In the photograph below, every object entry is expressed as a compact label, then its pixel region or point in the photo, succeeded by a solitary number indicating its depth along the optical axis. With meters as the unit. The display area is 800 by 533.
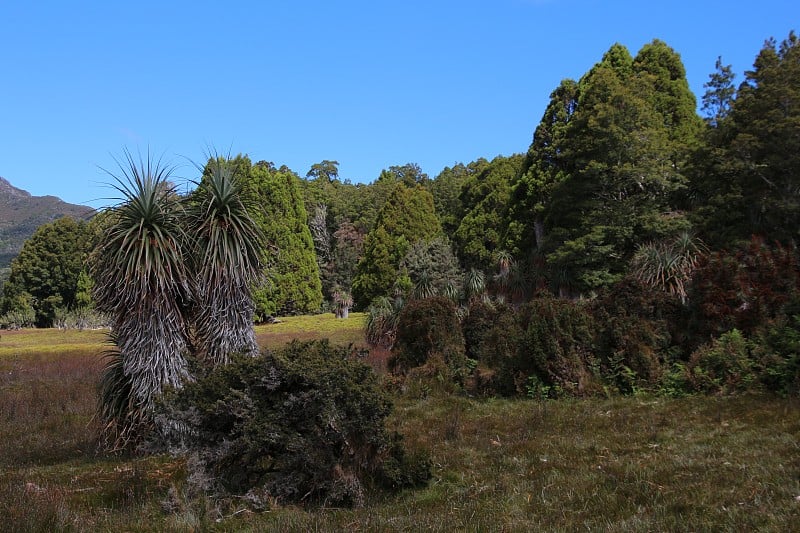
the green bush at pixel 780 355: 9.51
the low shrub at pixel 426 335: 15.56
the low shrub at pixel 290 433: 5.95
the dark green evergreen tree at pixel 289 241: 45.47
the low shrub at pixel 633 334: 11.80
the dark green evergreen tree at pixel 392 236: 46.53
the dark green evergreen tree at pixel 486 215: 45.09
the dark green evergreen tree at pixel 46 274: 56.78
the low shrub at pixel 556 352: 12.03
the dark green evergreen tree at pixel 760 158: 19.03
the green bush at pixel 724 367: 10.34
